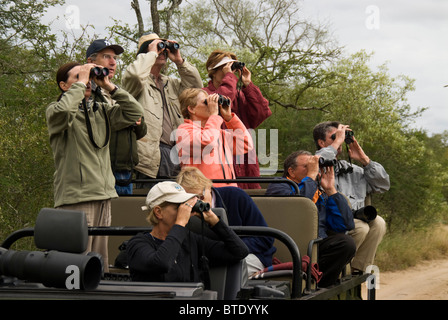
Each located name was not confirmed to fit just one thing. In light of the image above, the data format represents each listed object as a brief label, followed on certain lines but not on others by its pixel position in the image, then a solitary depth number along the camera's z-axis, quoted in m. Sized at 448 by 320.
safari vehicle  5.89
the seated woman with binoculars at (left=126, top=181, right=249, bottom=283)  7.07
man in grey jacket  12.05
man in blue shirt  10.27
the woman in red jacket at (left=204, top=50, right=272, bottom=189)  12.66
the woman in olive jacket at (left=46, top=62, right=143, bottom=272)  9.00
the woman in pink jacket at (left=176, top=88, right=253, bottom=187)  10.64
